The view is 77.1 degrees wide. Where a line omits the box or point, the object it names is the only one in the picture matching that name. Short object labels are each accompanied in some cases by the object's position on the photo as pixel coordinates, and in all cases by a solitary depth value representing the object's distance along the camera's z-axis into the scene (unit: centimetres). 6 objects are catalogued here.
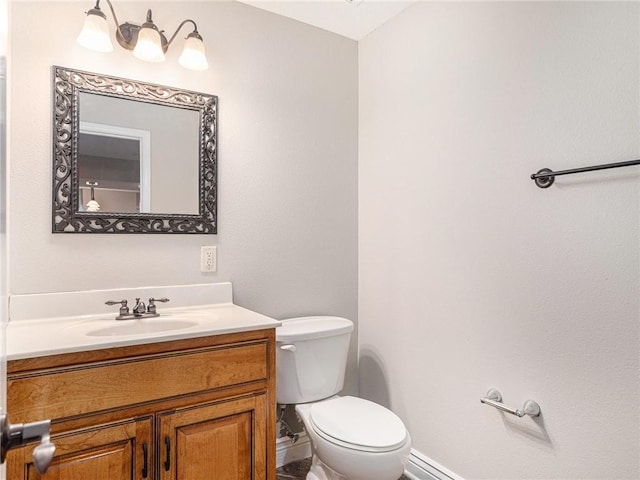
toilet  143
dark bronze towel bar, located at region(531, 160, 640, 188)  118
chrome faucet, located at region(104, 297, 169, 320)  159
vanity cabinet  111
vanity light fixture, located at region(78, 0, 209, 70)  150
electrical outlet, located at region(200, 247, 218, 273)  185
